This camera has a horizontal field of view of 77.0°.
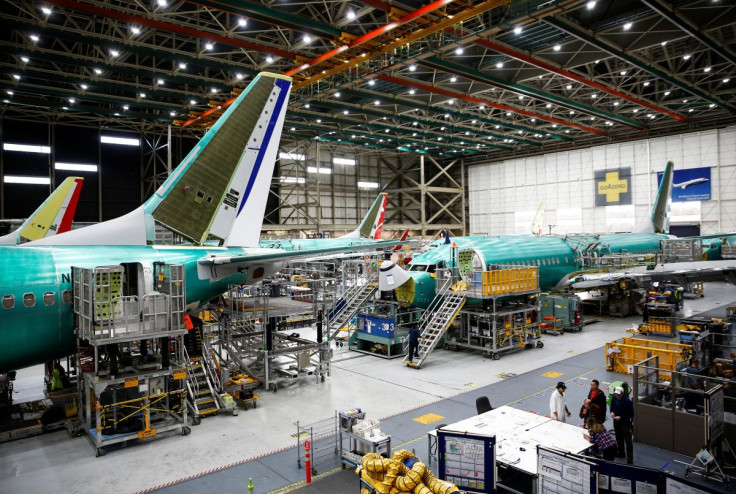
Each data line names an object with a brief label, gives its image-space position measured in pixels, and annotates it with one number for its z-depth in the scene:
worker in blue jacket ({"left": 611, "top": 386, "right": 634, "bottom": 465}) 11.37
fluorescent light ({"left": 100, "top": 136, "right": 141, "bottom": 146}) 49.47
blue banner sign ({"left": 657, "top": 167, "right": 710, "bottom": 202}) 49.06
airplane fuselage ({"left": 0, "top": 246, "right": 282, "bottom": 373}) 12.12
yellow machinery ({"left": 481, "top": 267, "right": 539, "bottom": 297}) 22.14
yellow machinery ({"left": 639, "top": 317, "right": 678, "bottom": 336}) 25.56
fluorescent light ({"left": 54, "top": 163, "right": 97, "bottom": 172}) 46.97
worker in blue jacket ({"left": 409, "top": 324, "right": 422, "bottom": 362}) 21.02
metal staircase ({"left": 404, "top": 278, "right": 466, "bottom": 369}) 21.02
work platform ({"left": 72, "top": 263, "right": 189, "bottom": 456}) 12.38
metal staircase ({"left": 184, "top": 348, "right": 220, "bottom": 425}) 15.15
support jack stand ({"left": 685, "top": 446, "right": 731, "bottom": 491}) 10.71
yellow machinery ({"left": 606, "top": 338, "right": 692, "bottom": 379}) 17.41
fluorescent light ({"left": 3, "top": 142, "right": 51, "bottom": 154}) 44.44
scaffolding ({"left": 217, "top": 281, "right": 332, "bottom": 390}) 17.80
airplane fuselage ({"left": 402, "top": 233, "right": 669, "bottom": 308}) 24.00
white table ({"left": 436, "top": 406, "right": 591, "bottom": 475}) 9.79
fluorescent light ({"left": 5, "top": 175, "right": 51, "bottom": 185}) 44.37
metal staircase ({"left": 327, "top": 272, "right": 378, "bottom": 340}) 25.80
